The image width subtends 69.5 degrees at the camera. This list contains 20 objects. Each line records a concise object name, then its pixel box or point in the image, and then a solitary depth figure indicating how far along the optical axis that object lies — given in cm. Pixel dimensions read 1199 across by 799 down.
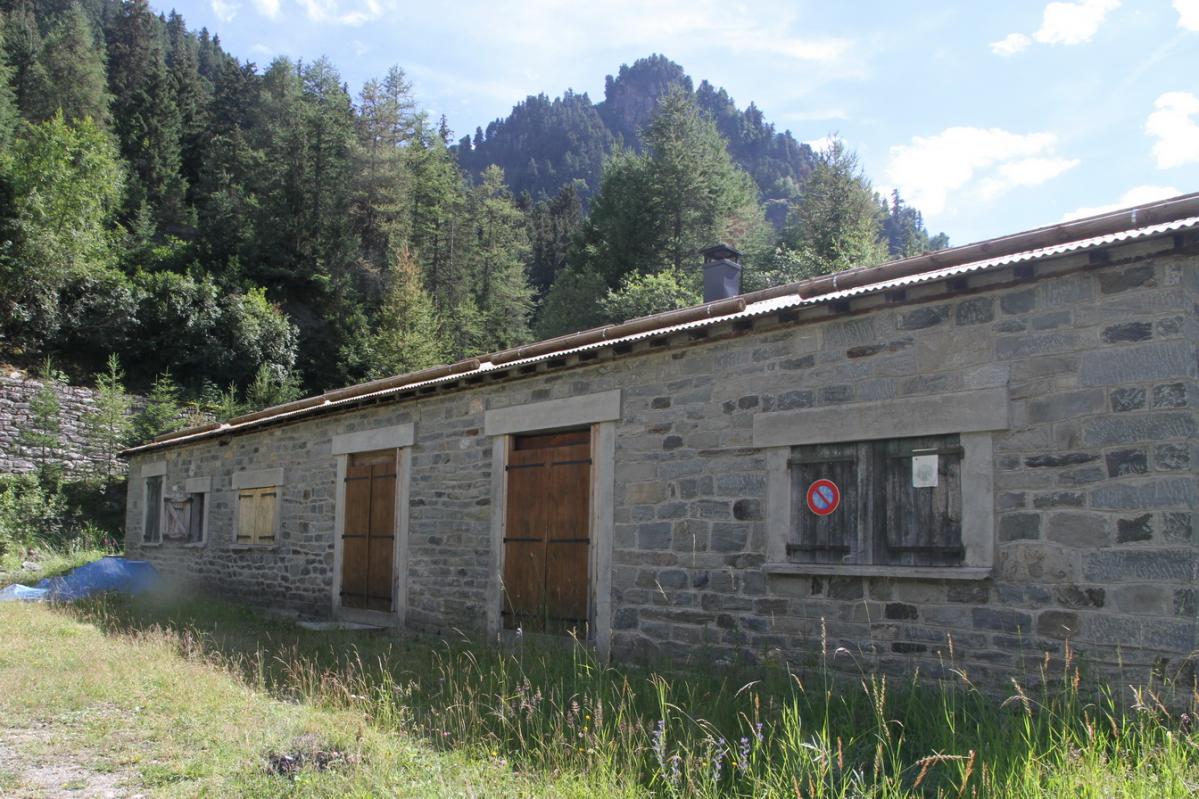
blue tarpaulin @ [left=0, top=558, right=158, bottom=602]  1239
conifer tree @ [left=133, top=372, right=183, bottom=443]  2191
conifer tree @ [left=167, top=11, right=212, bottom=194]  4328
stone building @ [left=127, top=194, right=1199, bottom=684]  477
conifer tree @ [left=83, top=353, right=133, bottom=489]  2128
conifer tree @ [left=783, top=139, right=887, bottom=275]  2788
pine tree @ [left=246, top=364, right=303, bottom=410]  2556
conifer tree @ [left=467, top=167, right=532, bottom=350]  3816
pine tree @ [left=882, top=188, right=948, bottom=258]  3881
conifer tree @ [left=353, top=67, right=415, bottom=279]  3741
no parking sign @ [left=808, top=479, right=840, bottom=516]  598
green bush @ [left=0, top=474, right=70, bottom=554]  1803
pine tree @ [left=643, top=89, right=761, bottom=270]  3262
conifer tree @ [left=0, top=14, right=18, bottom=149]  3012
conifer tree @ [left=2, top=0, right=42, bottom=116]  3853
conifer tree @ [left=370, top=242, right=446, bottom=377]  2948
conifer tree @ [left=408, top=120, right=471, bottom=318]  3844
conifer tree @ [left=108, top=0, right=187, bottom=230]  3809
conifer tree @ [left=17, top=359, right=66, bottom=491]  1994
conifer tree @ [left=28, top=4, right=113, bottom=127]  3809
